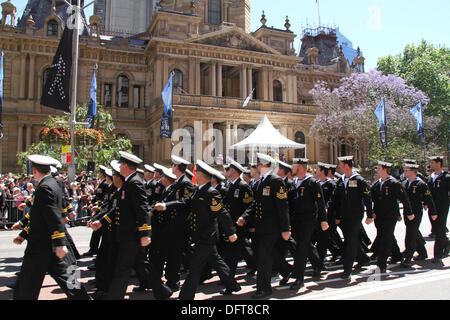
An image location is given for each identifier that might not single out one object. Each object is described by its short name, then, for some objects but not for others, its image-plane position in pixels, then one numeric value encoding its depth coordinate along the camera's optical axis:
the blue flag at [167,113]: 20.62
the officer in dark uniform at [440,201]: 8.26
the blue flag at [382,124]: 26.00
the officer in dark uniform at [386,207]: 7.34
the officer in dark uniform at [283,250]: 6.61
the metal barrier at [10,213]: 14.87
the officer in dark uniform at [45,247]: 4.41
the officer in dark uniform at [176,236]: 6.27
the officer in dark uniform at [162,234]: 6.33
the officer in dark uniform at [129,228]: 4.84
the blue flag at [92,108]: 20.39
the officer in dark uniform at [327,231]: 7.98
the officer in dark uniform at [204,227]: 5.25
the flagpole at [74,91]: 15.16
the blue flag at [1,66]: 21.31
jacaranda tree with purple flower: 30.33
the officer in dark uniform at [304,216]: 6.53
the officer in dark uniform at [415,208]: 7.99
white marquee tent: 20.88
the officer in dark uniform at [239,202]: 7.05
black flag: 14.77
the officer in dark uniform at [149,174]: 9.23
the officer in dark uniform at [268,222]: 5.87
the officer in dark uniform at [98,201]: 8.76
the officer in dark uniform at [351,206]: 6.98
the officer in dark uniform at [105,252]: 5.90
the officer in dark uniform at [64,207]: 6.09
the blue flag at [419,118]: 28.46
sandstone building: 31.88
